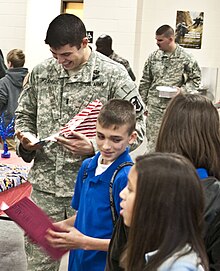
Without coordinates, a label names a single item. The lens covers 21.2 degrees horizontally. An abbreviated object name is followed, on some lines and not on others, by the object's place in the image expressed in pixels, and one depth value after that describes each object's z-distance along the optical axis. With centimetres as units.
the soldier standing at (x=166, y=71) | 708
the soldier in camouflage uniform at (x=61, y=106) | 300
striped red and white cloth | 286
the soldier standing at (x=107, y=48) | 717
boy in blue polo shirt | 241
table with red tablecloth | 418
